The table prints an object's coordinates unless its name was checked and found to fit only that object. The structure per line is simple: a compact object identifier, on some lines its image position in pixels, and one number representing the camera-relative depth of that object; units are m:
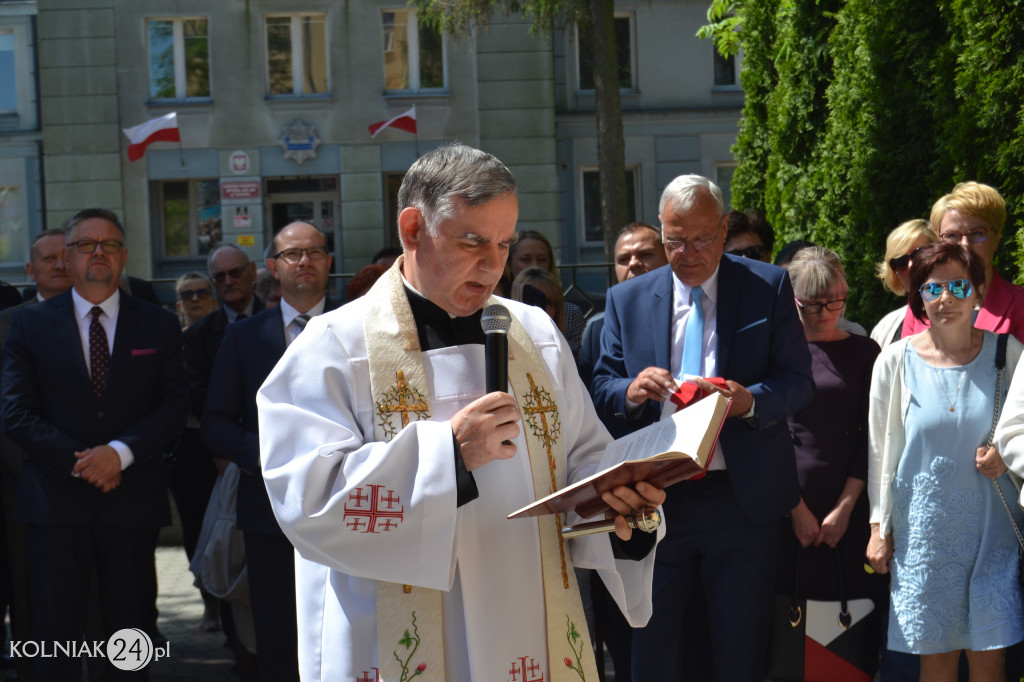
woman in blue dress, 4.53
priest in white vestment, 2.62
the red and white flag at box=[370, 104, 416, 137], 21.77
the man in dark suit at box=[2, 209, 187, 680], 5.16
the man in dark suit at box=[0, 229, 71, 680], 6.02
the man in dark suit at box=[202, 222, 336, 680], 5.20
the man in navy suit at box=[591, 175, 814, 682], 4.51
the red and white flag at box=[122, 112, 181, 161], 20.66
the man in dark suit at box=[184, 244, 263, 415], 6.52
